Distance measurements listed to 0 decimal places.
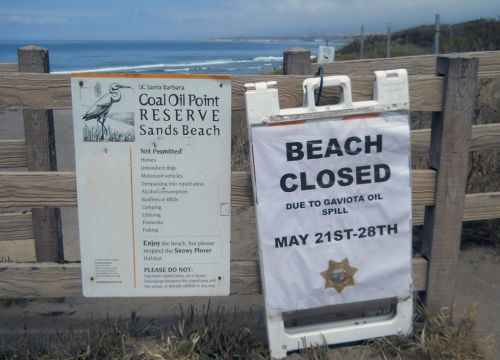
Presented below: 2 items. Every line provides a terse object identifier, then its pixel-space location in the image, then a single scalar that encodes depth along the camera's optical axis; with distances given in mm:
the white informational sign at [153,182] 3184
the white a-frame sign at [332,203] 3135
